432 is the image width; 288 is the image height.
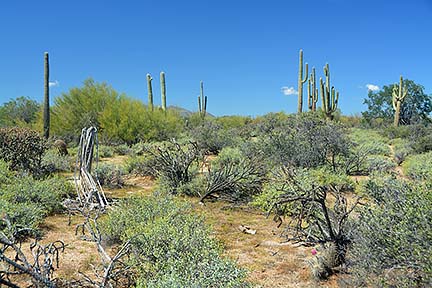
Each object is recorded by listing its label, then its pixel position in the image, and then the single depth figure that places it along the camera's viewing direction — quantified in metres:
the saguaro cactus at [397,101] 23.95
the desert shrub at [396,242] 2.65
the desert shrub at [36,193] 5.87
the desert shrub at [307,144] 9.13
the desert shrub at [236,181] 7.18
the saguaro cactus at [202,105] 30.06
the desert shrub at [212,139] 14.50
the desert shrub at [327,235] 3.71
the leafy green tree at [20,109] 29.27
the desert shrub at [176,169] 7.74
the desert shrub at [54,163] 9.74
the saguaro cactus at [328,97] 20.81
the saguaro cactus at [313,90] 21.92
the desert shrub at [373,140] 13.25
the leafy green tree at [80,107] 18.92
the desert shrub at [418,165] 8.68
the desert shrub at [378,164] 9.48
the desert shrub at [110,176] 8.62
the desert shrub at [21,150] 8.91
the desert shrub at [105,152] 14.31
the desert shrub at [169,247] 2.72
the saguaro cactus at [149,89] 22.26
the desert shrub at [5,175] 6.93
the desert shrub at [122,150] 15.45
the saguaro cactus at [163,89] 23.70
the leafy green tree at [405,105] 32.03
